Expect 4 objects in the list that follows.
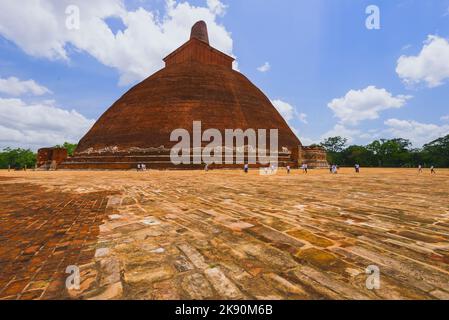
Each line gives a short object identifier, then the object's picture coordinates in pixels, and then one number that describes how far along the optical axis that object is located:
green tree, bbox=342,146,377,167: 56.16
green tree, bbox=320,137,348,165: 64.12
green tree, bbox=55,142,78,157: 63.71
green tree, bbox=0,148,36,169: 58.59
